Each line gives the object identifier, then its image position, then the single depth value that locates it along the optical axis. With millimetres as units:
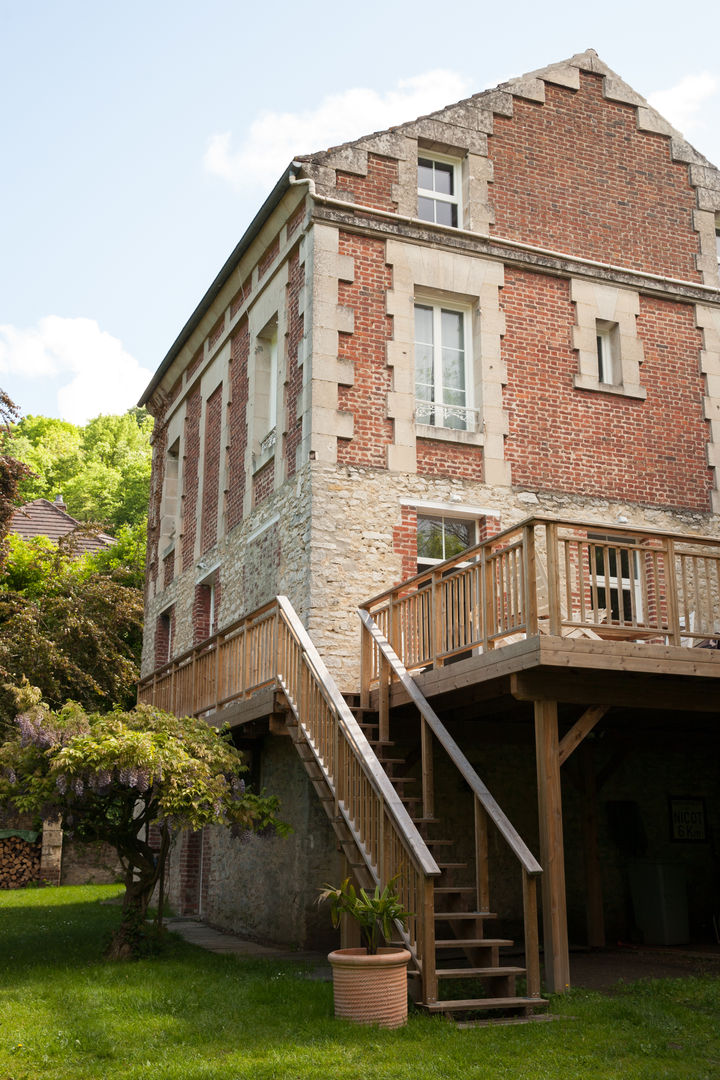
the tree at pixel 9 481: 17547
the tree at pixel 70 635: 21688
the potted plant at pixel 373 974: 7176
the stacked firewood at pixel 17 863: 21312
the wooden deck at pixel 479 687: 8227
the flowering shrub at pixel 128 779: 9742
